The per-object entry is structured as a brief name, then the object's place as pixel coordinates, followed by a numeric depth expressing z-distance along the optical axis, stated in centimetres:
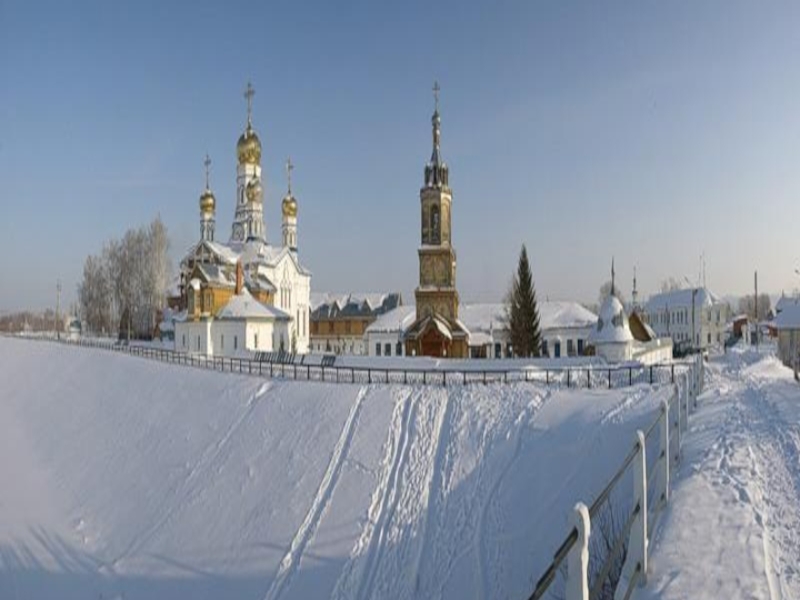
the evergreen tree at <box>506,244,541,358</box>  4866
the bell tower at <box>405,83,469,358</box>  4756
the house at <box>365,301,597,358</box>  5603
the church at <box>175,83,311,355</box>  4662
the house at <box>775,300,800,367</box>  3906
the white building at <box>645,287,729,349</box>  7600
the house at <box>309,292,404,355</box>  7388
